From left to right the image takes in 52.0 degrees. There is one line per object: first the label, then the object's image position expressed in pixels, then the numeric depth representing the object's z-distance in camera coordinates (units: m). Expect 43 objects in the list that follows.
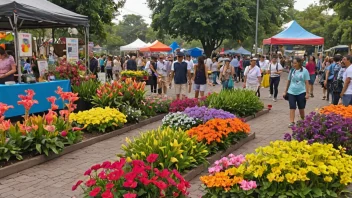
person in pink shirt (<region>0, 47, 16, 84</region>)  9.09
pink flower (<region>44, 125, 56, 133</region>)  5.90
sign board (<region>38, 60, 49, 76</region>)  9.80
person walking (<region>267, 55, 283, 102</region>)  13.55
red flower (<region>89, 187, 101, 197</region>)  3.38
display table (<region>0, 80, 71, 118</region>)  7.94
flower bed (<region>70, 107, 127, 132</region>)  7.60
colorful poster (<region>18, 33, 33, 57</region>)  10.03
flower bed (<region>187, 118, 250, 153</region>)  5.93
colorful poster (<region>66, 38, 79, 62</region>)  12.04
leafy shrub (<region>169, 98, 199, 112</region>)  9.33
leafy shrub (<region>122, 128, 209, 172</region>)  4.78
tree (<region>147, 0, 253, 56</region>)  27.27
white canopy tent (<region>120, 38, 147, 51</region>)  35.47
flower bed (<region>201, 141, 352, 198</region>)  3.83
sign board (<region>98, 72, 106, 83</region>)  19.04
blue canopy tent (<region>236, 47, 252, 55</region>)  40.99
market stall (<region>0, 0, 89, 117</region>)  8.10
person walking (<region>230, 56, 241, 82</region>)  23.07
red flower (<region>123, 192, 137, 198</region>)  3.23
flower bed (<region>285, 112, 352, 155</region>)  5.29
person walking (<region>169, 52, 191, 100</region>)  11.23
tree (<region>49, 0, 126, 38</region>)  19.25
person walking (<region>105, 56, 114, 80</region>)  22.80
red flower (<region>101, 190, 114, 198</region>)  3.28
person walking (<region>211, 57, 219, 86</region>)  20.80
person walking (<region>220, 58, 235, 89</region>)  12.44
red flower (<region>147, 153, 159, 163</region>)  3.79
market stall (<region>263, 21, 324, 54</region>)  19.05
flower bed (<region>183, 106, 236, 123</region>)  7.00
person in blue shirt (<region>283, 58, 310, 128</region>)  8.16
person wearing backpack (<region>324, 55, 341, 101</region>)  11.01
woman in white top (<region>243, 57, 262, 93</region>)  11.63
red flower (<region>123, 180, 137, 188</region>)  3.42
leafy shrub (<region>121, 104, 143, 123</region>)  8.66
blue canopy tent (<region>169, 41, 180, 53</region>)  36.11
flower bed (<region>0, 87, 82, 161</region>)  5.64
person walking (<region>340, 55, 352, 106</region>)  7.98
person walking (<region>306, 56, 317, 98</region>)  15.30
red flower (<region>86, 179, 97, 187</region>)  3.56
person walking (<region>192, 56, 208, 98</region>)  10.78
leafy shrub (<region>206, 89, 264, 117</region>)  9.27
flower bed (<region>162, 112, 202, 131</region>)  6.85
